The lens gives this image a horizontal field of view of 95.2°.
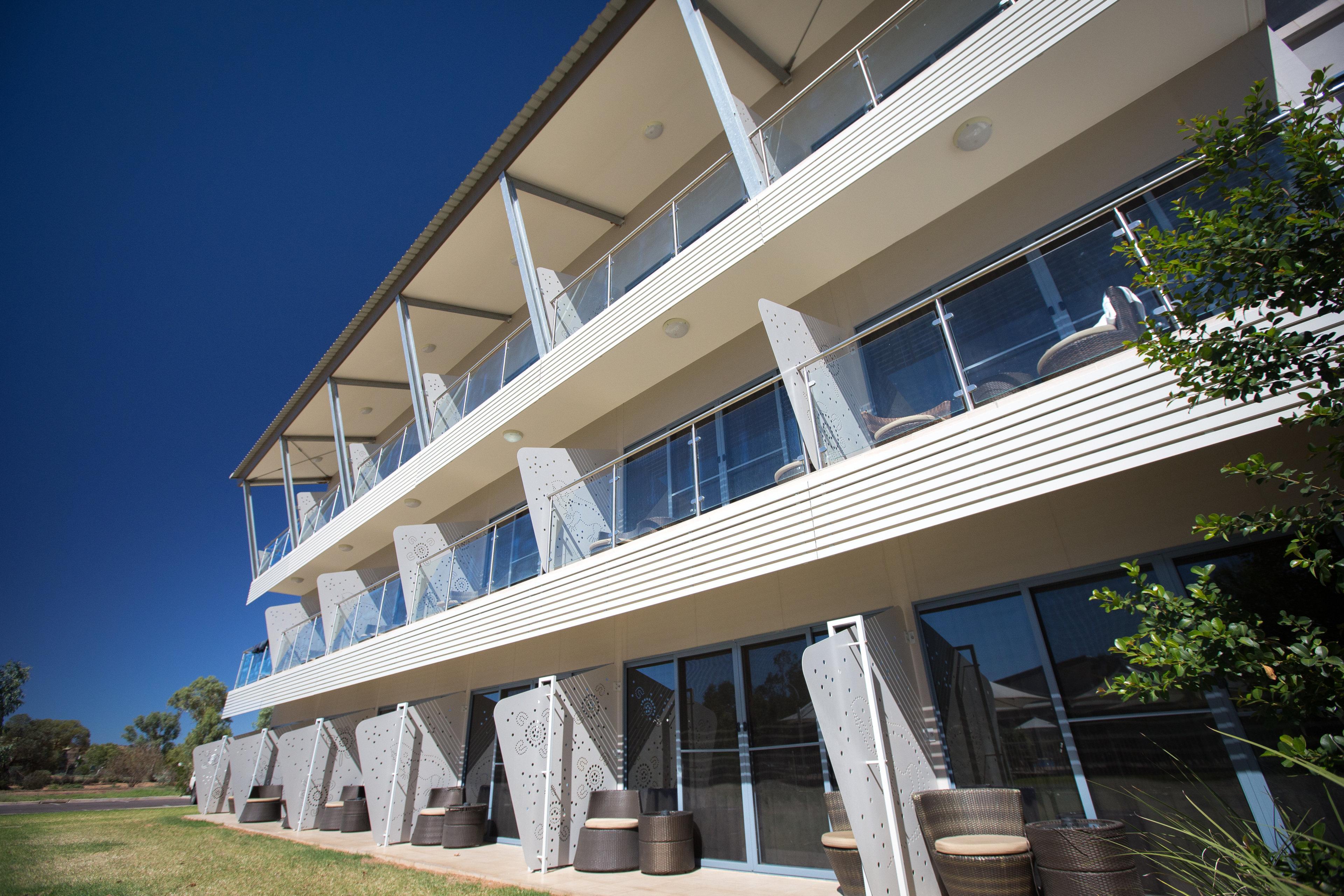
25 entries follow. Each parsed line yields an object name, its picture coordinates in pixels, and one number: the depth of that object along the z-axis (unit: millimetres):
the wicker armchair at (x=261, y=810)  14133
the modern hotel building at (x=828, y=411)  4574
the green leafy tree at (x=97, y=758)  51219
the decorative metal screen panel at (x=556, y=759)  7262
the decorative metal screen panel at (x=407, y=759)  9734
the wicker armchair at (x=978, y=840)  4000
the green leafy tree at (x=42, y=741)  44688
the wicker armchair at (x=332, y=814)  11812
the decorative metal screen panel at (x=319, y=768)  12383
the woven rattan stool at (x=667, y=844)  6680
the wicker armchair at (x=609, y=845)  6980
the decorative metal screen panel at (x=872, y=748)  4242
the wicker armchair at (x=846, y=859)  4918
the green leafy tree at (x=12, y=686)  48375
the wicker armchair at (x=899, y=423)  5023
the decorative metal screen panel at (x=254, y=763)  15234
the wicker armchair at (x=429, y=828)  9336
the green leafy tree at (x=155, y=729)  64438
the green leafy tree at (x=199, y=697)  63938
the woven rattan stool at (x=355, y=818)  11391
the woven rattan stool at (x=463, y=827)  9211
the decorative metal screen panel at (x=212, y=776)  17547
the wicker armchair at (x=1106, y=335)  4141
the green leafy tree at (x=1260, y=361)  2314
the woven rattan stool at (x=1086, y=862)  3719
